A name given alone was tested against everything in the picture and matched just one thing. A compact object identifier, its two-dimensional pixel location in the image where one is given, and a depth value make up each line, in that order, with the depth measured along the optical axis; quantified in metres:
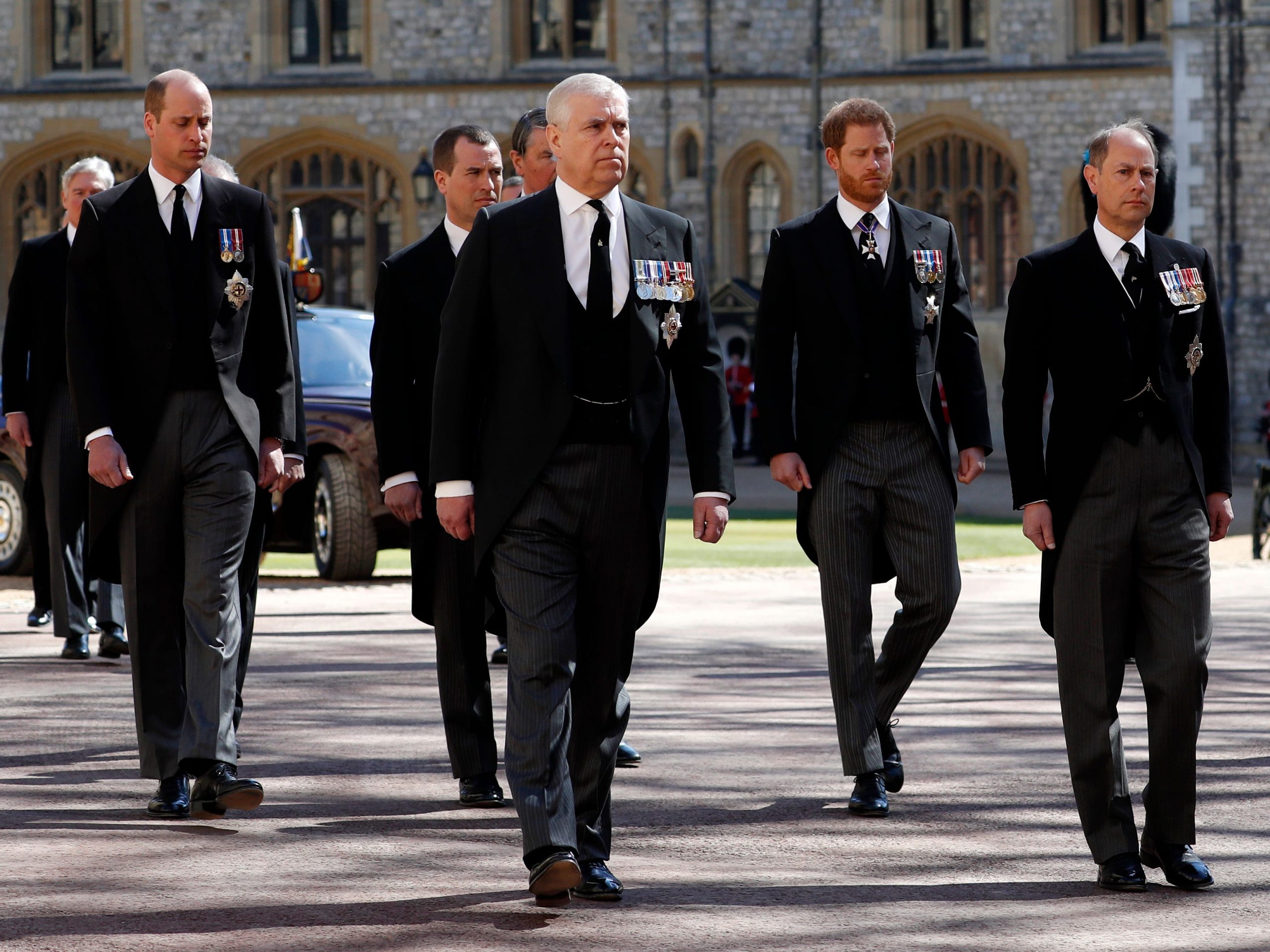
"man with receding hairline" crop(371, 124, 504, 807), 11.86
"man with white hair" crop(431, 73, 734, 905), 9.37
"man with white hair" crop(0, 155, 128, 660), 17.66
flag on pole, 33.81
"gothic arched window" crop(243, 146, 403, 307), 65.81
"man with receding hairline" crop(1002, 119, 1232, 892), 9.78
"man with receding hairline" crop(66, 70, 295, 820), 11.27
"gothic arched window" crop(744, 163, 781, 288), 64.37
